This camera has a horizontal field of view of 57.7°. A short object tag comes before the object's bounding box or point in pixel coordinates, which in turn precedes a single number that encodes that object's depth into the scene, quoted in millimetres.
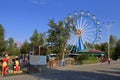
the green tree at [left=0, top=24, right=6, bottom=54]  26180
